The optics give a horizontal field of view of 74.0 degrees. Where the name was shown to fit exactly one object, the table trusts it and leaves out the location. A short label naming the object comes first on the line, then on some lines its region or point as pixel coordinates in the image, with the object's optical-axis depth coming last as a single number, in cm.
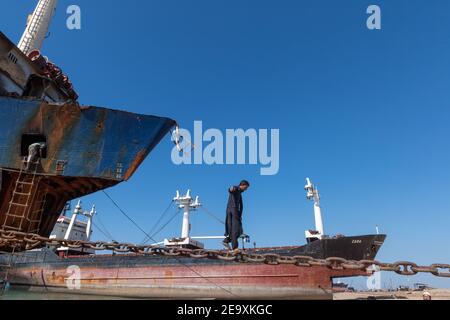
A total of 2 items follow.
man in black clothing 621
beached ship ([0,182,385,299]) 1454
